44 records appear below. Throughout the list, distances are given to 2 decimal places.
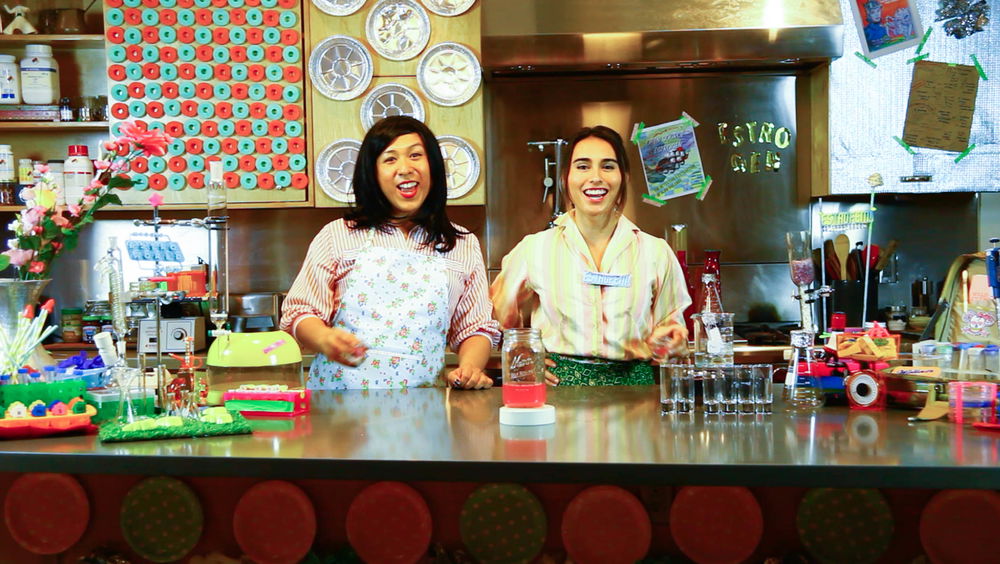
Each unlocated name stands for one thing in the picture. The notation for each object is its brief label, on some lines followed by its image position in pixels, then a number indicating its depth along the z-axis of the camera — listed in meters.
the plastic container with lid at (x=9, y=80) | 4.14
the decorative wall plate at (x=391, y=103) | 4.09
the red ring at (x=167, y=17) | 4.12
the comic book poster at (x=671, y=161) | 4.39
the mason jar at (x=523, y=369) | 1.83
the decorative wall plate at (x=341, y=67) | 4.09
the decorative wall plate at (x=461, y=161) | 4.09
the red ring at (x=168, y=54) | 4.12
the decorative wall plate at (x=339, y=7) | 4.09
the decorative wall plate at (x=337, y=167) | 4.11
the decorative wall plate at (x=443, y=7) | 4.07
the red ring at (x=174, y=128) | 4.14
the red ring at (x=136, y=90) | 4.13
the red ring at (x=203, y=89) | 4.14
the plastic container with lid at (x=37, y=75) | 4.16
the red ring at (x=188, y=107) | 4.14
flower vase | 2.00
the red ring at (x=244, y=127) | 4.13
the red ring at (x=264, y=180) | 4.15
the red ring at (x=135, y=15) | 4.11
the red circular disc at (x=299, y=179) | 4.15
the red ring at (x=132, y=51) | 4.11
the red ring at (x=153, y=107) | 4.14
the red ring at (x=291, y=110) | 4.13
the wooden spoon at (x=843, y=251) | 4.11
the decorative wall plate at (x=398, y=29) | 4.08
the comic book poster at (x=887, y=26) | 3.95
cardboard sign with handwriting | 3.98
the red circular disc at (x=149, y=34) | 4.11
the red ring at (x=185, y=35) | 4.12
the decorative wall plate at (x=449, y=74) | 4.07
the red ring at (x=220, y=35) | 4.11
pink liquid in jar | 1.83
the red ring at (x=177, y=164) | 4.14
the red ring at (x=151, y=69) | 4.12
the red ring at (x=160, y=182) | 4.14
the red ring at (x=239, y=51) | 4.12
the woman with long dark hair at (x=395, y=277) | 2.58
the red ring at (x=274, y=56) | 4.12
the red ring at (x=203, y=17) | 4.11
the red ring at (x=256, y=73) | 4.12
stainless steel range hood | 3.84
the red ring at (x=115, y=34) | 4.11
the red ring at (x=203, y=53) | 4.12
